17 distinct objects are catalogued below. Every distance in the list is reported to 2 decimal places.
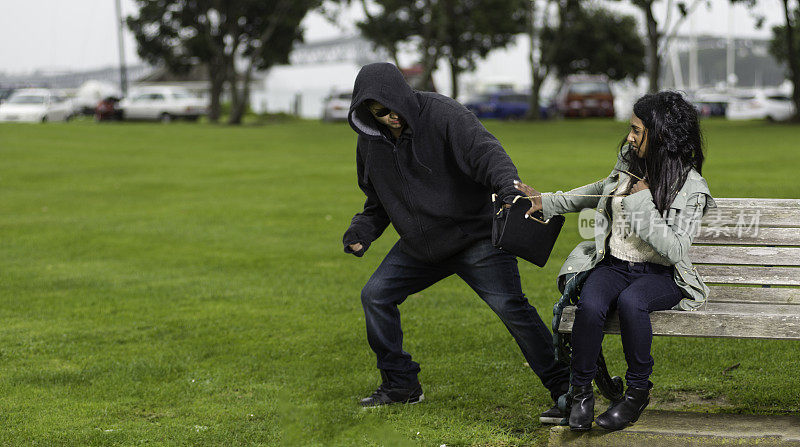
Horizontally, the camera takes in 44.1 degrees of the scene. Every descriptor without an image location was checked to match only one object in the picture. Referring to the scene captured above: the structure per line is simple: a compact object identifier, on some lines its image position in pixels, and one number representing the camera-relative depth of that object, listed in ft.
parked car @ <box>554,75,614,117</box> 124.26
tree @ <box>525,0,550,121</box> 119.65
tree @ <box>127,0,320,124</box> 138.10
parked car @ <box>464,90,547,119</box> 136.46
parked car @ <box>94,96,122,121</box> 141.79
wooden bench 14.01
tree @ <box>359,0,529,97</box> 142.10
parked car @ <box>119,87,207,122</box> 136.05
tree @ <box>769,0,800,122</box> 95.70
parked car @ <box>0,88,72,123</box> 128.77
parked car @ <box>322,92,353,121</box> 127.24
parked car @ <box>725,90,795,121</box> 124.16
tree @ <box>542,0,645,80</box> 169.99
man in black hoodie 13.65
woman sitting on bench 12.48
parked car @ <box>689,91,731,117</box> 157.69
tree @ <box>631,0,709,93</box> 94.07
